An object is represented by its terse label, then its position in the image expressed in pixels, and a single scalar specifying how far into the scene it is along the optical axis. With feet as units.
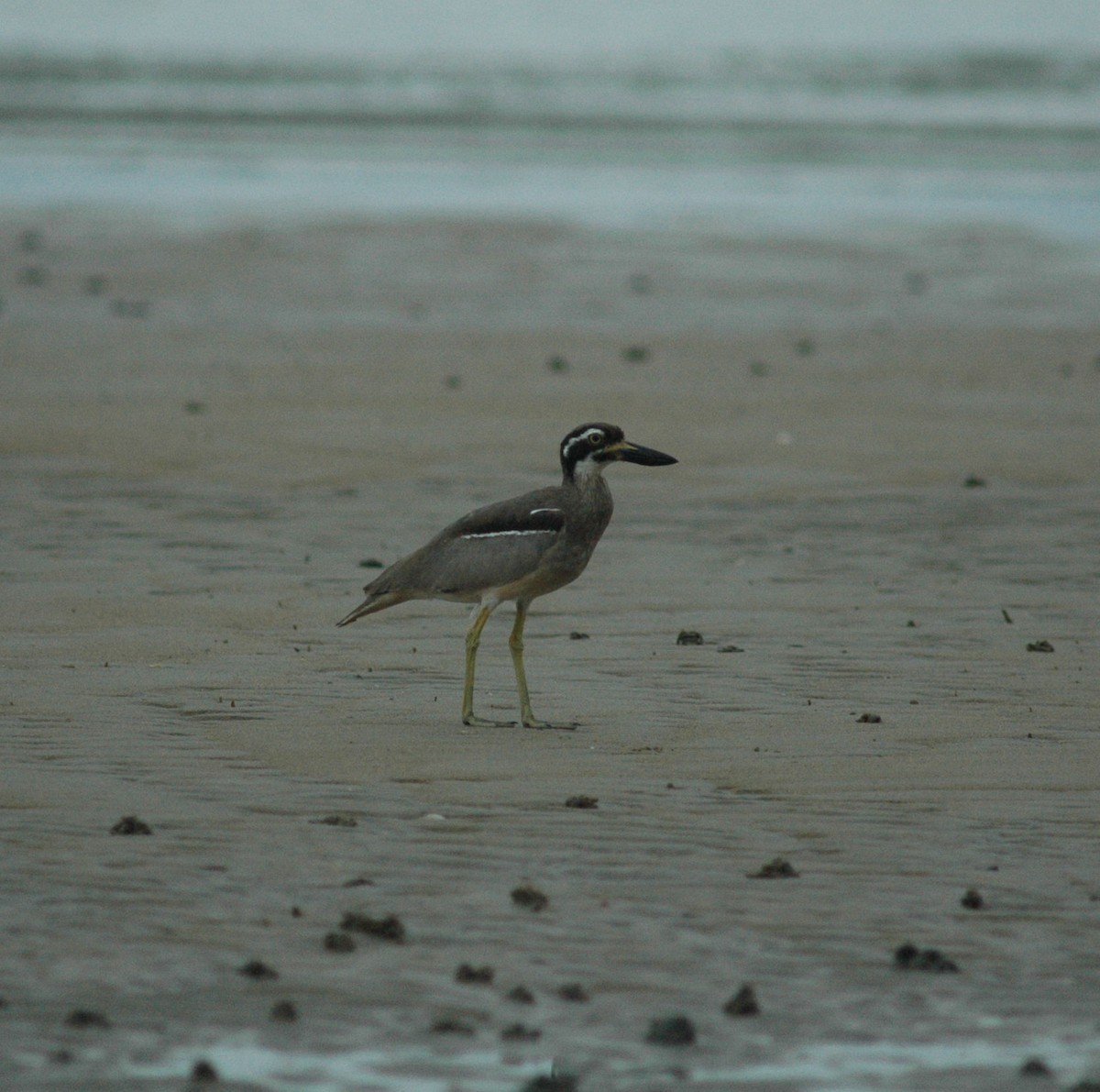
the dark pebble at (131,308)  155.12
